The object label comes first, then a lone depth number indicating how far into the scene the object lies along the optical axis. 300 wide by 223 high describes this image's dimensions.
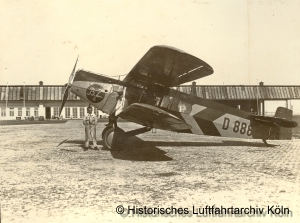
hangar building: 42.16
